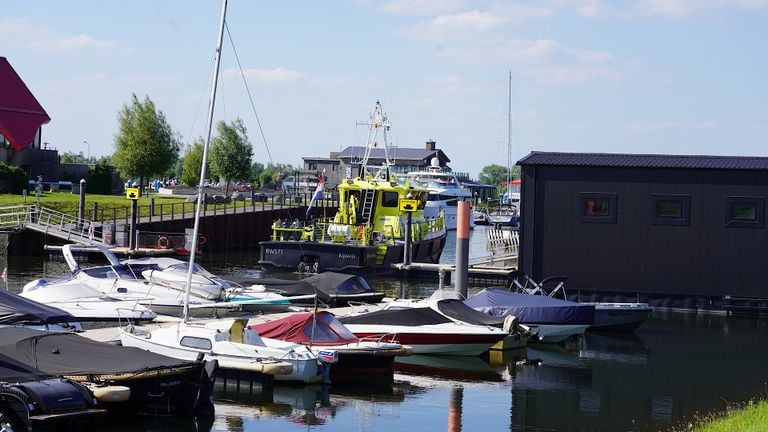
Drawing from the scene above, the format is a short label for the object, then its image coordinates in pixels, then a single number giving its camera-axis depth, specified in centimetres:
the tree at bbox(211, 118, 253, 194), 9638
